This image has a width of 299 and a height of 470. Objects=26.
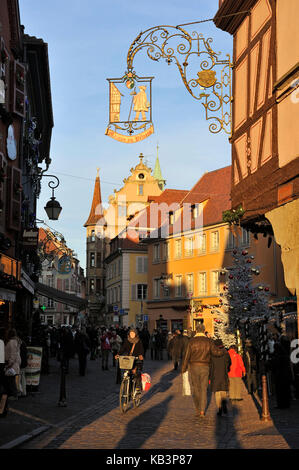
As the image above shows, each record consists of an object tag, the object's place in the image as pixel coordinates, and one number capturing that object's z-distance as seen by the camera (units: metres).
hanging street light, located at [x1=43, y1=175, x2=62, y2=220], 21.42
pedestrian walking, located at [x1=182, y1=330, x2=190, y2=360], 26.28
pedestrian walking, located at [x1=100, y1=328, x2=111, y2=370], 27.78
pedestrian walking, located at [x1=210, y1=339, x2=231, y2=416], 13.35
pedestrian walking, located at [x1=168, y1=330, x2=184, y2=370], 27.47
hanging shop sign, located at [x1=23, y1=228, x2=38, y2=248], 24.25
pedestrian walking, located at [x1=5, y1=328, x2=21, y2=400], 13.51
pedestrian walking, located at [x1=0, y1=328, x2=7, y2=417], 12.29
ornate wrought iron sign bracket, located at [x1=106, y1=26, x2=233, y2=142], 14.72
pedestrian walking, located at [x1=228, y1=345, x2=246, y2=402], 15.32
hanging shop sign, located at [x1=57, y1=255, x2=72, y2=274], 28.67
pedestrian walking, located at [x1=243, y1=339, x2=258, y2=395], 17.62
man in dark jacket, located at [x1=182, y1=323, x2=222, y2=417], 13.01
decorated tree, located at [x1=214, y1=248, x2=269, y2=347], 25.61
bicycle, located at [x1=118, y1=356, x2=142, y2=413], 14.27
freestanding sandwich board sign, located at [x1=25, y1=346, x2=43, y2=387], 16.75
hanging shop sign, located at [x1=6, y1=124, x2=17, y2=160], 22.08
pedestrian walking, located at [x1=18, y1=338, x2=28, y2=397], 15.17
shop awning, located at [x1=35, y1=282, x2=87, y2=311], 33.25
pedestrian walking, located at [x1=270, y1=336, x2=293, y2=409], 14.65
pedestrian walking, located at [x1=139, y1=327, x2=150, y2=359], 38.10
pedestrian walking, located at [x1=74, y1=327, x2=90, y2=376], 24.55
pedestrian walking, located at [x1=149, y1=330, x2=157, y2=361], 37.41
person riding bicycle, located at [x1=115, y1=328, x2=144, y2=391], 15.15
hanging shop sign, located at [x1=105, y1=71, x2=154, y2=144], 15.12
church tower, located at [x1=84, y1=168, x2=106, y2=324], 107.69
